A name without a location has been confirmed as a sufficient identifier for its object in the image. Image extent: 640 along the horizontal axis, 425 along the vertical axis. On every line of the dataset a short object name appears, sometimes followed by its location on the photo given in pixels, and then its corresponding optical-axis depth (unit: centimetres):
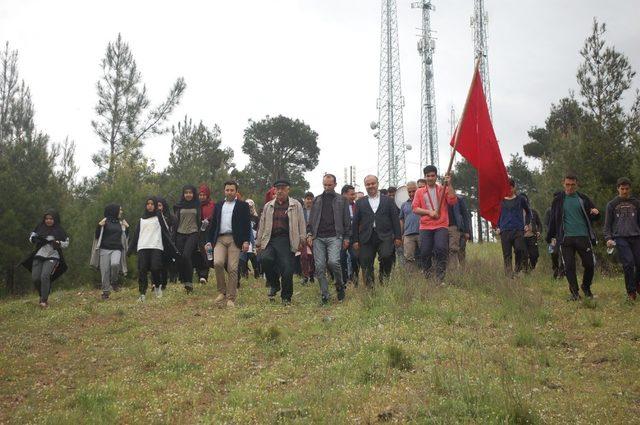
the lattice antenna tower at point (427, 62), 3503
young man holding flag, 1048
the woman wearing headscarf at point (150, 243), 1169
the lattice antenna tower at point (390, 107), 3434
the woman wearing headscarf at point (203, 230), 1268
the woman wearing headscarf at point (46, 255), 1166
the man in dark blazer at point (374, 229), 1034
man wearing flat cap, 1031
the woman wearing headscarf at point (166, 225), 1223
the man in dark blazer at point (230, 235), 1052
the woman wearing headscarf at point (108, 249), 1266
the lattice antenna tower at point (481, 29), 3431
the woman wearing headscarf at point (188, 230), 1243
